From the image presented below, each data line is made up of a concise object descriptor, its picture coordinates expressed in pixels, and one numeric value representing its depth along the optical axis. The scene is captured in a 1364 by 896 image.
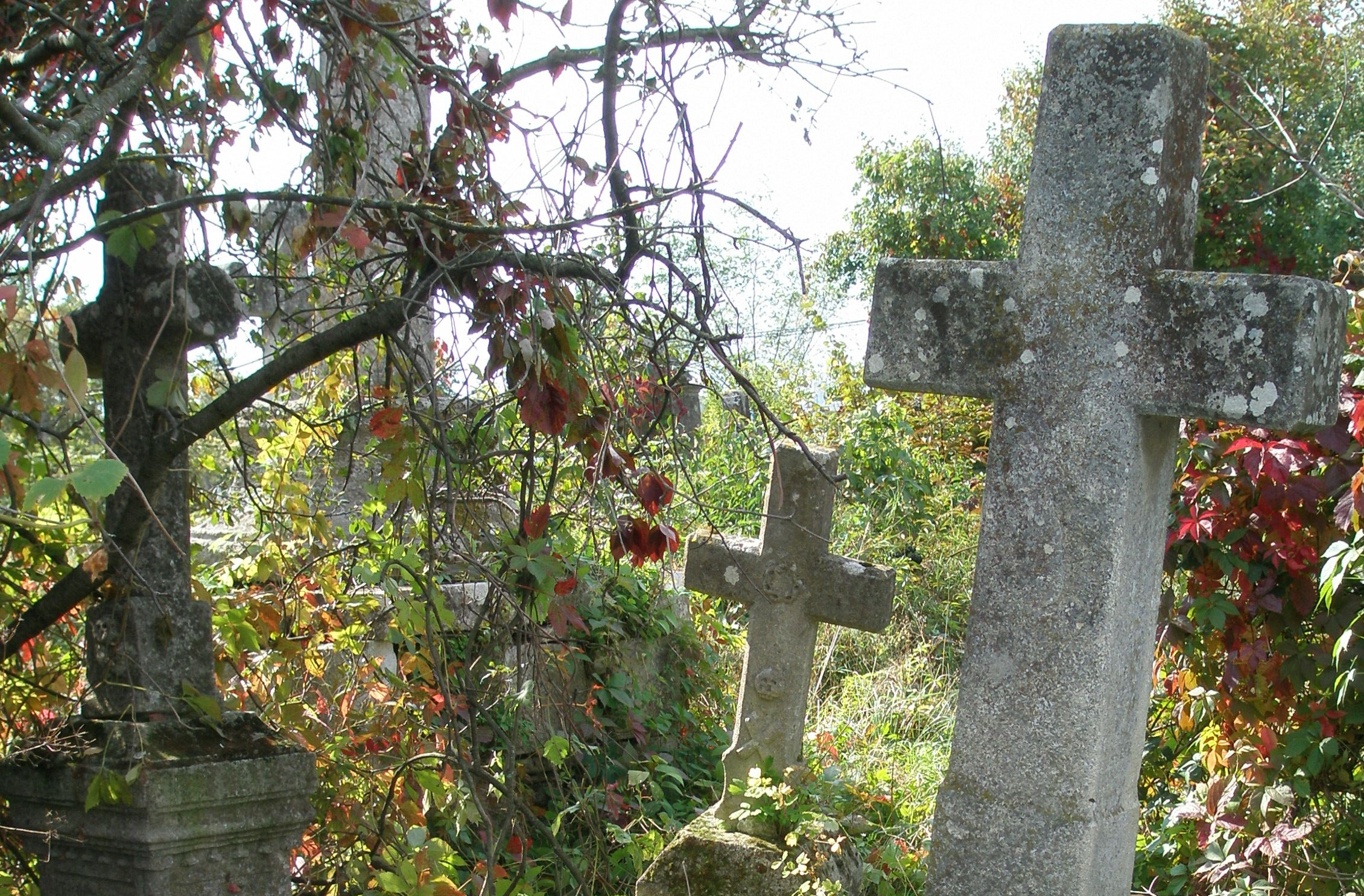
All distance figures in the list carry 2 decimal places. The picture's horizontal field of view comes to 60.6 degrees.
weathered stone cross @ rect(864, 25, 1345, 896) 2.42
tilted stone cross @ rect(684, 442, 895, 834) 4.08
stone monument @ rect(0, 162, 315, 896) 2.28
